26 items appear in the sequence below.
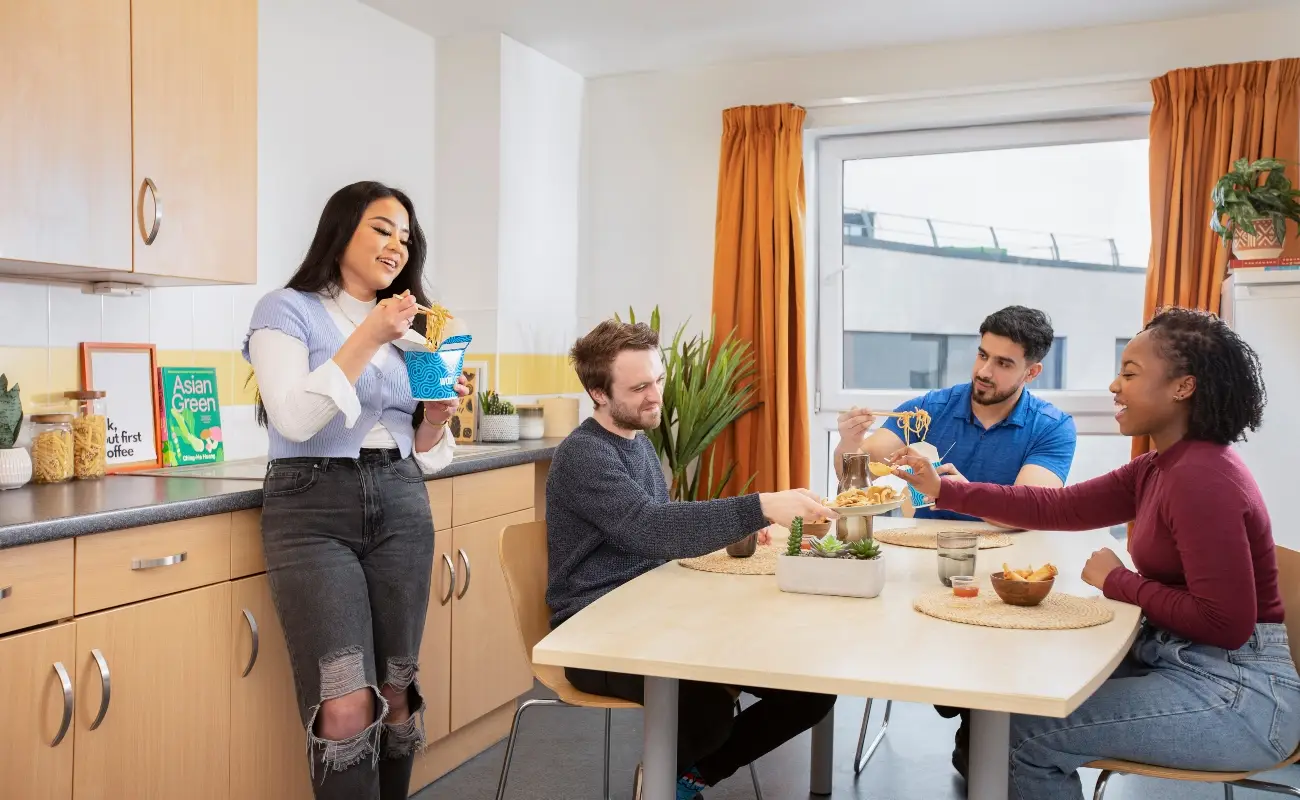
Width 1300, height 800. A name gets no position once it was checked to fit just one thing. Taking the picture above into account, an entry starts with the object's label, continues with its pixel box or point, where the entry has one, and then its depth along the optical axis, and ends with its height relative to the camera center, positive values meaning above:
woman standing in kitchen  2.22 -0.29
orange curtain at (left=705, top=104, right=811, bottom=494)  4.74 +0.39
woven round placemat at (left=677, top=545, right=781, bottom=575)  2.29 -0.43
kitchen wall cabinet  2.36 +0.51
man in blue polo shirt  3.15 -0.17
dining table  1.52 -0.44
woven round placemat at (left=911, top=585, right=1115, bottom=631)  1.84 -0.43
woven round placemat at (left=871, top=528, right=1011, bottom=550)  2.64 -0.43
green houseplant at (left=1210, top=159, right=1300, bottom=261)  3.79 +0.56
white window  4.59 +0.48
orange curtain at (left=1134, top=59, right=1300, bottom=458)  4.05 +0.83
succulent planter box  2.05 -0.39
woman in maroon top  1.88 -0.41
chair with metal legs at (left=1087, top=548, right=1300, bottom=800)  1.92 -0.70
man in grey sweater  2.16 -0.33
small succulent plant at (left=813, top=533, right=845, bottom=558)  2.08 -0.35
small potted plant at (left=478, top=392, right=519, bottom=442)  4.21 -0.23
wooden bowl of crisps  1.94 -0.40
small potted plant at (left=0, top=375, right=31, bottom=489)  2.50 -0.21
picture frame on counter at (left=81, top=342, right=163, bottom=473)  2.92 -0.11
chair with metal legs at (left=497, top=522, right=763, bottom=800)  2.35 -0.52
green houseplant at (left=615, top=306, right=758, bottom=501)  4.57 -0.16
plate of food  2.18 -0.28
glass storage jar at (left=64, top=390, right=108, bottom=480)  2.71 -0.22
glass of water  2.10 -0.36
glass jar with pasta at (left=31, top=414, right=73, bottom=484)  2.61 -0.23
